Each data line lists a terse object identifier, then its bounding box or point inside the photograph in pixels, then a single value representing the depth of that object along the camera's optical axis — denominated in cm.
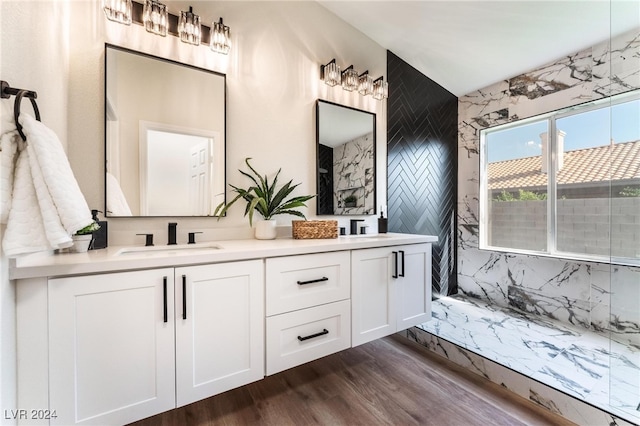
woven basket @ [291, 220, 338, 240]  175
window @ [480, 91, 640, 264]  173
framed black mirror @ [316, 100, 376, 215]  211
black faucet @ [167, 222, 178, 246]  150
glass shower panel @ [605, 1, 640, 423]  165
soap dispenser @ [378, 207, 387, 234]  238
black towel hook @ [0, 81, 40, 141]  80
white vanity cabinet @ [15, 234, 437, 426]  89
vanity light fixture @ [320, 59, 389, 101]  209
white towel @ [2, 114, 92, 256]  81
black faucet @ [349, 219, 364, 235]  225
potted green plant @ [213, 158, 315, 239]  170
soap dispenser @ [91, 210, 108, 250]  127
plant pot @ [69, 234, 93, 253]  114
